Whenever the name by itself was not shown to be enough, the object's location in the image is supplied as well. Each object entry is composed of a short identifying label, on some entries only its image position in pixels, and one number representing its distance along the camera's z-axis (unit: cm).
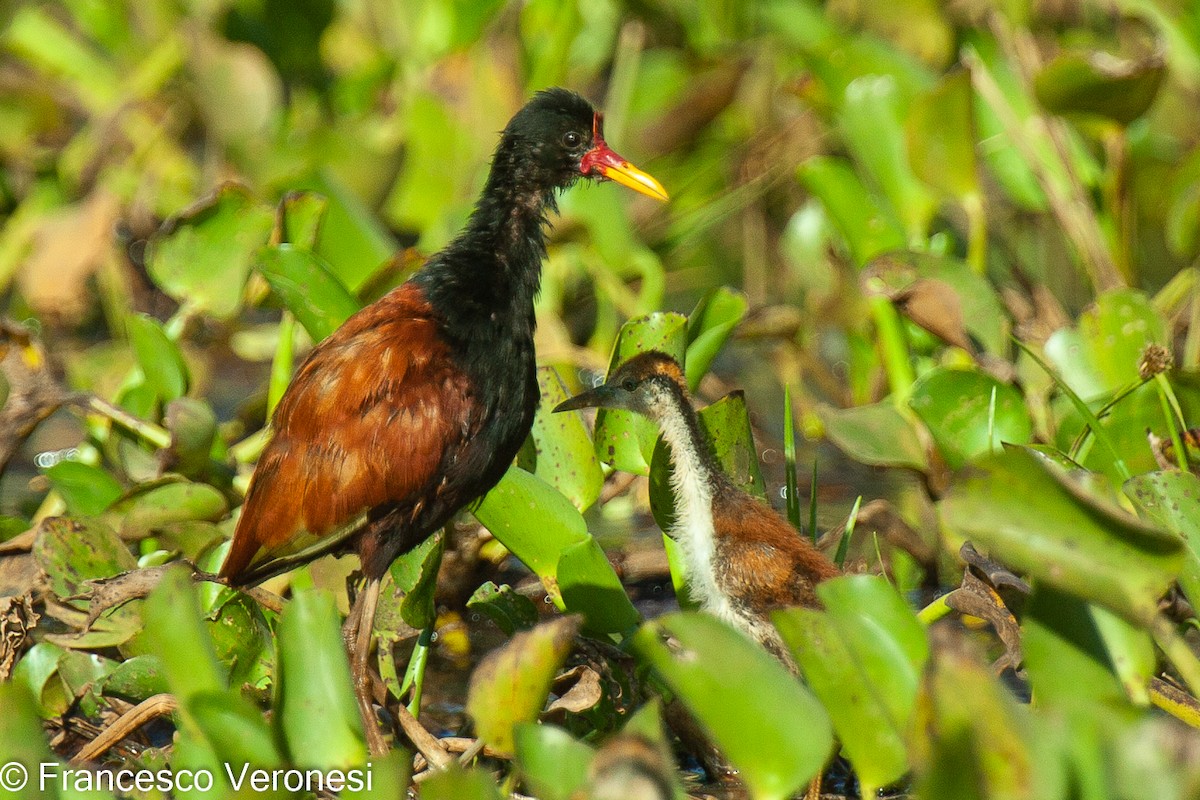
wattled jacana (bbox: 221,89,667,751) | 669
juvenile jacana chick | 650
